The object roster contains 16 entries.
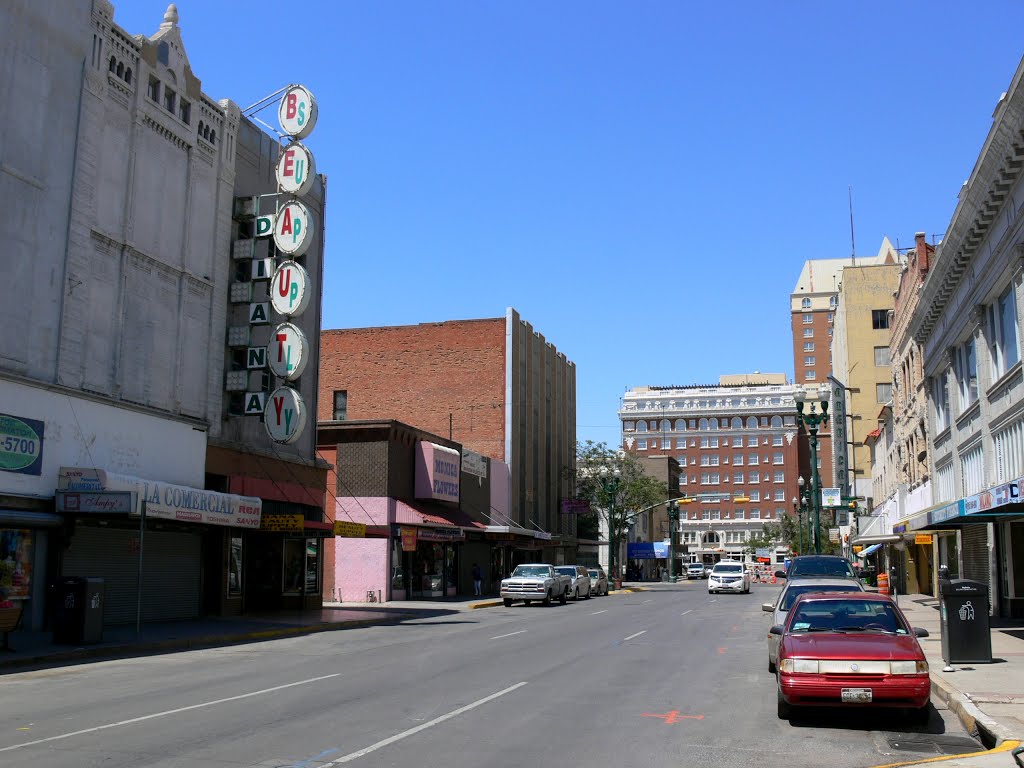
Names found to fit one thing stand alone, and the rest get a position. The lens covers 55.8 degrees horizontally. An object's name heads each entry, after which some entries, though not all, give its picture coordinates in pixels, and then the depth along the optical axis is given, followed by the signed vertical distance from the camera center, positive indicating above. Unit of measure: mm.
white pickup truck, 39156 -2002
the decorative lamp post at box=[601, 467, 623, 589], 62812 +2843
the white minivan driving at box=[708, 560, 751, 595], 50366 -2158
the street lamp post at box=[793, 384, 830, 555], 33297 +4187
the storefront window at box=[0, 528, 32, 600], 20906 -665
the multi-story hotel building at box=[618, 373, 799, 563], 138500 +12947
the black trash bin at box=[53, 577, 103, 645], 19109 -1583
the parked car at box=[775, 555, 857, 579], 24516 -717
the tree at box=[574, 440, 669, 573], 69625 +3843
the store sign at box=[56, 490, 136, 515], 21359 +610
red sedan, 10172 -1323
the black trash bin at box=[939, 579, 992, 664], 15492 -1359
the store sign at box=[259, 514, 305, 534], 28234 +277
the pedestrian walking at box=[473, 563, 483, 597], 46250 -2233
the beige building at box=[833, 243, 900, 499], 70438 +14611
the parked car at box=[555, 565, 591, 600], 45125 -2106
